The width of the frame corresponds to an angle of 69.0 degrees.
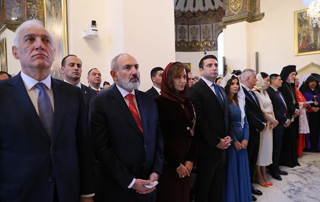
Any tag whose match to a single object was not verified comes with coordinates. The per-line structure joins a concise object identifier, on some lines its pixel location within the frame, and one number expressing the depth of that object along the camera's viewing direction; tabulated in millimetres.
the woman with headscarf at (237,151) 2938
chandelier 7621
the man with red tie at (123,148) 1729
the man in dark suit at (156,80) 3795
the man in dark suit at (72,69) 3172
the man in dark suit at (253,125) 3580
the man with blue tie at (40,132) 1256
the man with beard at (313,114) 5992
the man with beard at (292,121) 5043
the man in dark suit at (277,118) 4391
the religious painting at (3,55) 8734
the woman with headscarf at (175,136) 2213
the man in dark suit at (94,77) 3997
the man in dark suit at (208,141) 2686
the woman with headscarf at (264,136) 3963
